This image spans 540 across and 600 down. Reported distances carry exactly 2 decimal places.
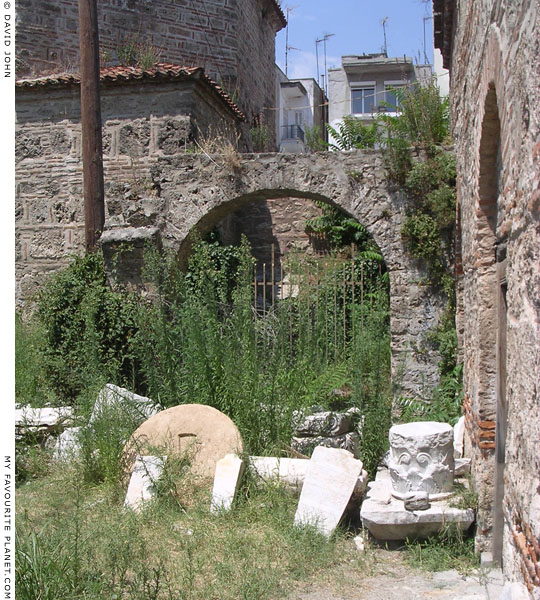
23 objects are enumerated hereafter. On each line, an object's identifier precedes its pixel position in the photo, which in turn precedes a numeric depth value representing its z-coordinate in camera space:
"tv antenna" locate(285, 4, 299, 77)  26.99
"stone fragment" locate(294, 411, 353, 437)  6.15
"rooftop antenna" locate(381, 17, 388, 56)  24.73
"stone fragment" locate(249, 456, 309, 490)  5.39
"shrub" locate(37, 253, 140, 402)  8.25
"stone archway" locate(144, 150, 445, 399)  8.08
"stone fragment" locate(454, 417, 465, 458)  5.66
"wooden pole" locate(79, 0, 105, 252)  9.41
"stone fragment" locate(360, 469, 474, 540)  4.55
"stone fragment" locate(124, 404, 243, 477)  5.63
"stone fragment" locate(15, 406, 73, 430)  7.01
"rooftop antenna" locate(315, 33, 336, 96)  27.50
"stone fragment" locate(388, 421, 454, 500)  4.79
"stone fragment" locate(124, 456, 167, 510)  5.28
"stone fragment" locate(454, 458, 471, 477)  5.13
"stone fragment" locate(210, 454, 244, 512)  5.09
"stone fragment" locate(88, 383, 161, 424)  6.34
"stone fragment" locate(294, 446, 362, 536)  4.84
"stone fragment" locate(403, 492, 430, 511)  4.60
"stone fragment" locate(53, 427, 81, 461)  6.24
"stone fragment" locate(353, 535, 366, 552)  4.63
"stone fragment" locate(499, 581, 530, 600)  2.87
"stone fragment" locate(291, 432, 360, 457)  6.00
